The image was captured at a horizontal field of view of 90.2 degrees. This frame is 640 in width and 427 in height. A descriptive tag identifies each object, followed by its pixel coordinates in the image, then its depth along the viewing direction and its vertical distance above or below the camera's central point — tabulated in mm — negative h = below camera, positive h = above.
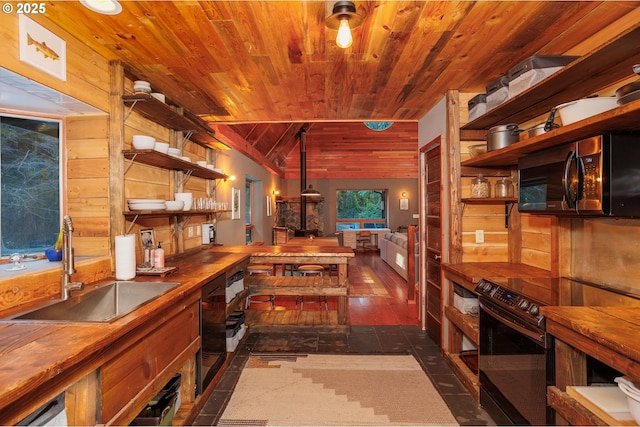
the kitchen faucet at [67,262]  1663 -248
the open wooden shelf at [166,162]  2221 +435
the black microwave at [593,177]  1465 +170
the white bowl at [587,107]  1527 +506
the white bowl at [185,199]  2773 +137
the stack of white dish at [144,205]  2203 +71
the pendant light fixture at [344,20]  1565 +984
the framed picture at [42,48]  1597 +895
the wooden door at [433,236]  3197 -255
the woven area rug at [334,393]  2144 -1376
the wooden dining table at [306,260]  3494 -523
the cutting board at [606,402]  1103 -711
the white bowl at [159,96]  2391 +932
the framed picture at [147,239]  2539 -193
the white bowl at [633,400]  1038 -628
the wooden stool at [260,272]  4323 -818
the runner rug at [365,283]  5270 -1330
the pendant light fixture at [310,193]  8289 +536
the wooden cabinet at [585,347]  1094 -513
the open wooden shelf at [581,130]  1301 +393
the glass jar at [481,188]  2732 +205
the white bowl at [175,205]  2544 +79
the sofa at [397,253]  5740 -872
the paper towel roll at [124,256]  2078 -269
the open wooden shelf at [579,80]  1464 +738
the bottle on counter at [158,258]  2367 -321
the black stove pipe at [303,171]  9445 +1261
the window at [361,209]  11297 +149
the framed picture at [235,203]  5237 +189
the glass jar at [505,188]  2672 +199
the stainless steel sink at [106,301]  1693 -506
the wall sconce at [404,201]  11039 +402
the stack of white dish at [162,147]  2360 +511
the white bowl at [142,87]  2225 +901
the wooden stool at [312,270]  4555 -831
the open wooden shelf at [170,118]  2236 +821
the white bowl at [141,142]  2201 +505
